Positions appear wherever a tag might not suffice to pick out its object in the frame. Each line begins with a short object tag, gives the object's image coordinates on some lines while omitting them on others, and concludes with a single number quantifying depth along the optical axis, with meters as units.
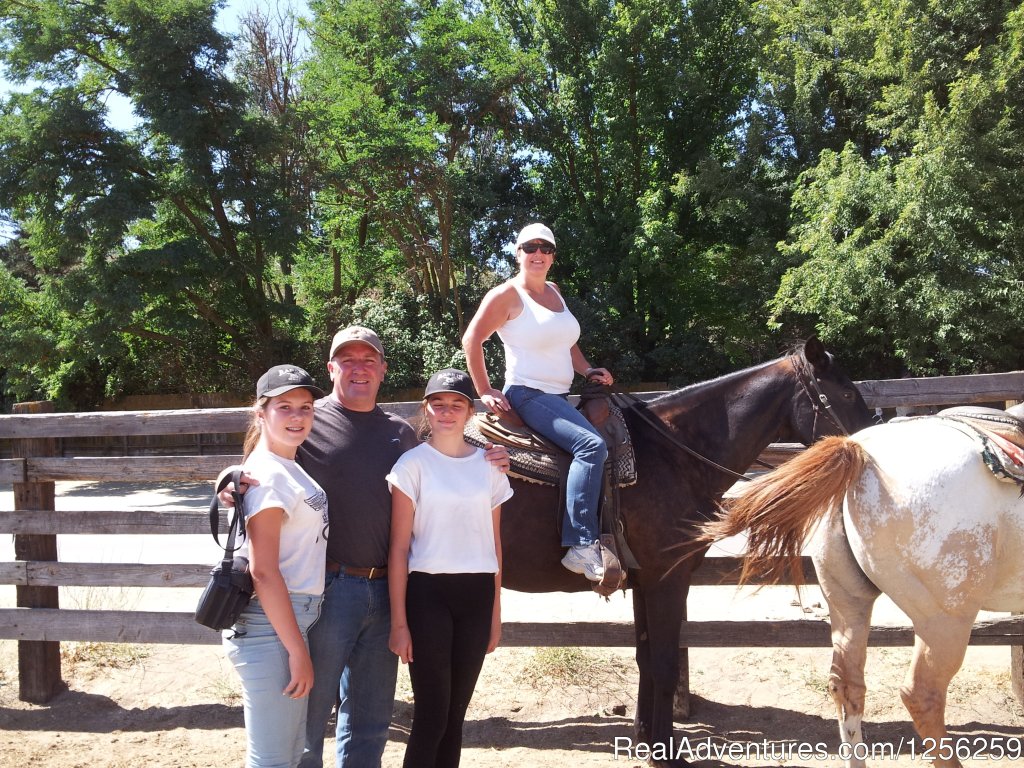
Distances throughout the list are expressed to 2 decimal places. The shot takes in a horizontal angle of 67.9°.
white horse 3.17
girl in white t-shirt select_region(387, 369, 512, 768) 2.81
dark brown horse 3.97
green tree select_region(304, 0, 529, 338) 18.80
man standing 2.83
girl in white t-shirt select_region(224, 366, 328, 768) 2.47
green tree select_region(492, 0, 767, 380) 20.05
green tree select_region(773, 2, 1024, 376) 13.96
